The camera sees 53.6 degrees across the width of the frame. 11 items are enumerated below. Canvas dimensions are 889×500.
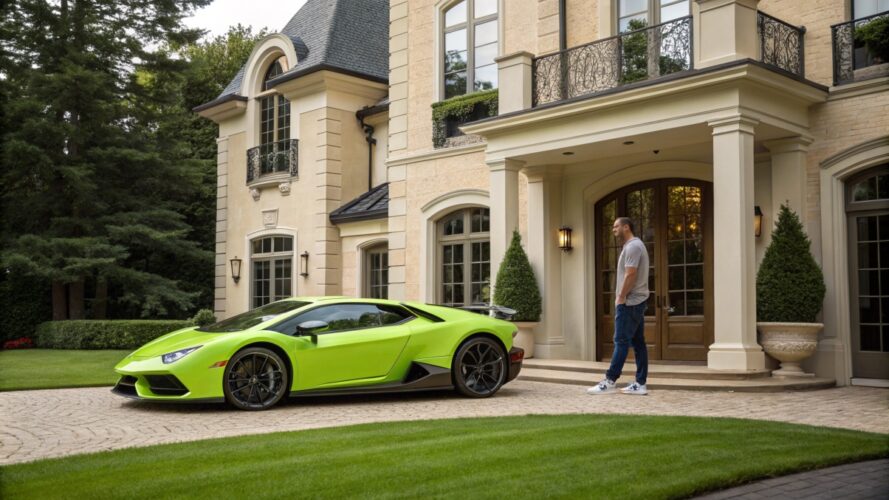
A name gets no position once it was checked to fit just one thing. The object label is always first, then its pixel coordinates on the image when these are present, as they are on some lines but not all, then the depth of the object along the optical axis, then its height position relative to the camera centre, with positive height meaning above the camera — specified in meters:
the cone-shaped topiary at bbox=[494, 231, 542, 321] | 13.97 +0.07
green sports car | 8.47 -0.65
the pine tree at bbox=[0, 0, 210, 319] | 22.55 +3.71
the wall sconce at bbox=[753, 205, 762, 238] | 12.27 +0.91
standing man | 9.73 -0.17
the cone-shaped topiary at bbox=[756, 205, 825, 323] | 11.26 +0.13
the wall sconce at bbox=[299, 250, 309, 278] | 20.91 +0.63
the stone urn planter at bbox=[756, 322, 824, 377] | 11.13 -0.67
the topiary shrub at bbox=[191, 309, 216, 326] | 20.88 -0.62
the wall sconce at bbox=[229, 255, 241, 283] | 22.86 +0.62
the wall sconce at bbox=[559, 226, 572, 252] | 14.66 +0.87
